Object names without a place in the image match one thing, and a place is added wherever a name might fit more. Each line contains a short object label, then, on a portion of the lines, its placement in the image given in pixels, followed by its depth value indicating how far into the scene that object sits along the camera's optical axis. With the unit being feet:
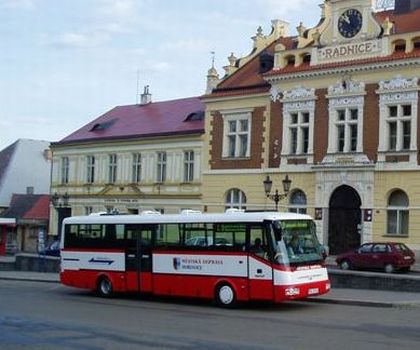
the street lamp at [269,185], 115.95
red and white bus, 71.73
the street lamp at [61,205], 193.26
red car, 120.06
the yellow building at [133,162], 169.07
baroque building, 134.31
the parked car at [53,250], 158.12
